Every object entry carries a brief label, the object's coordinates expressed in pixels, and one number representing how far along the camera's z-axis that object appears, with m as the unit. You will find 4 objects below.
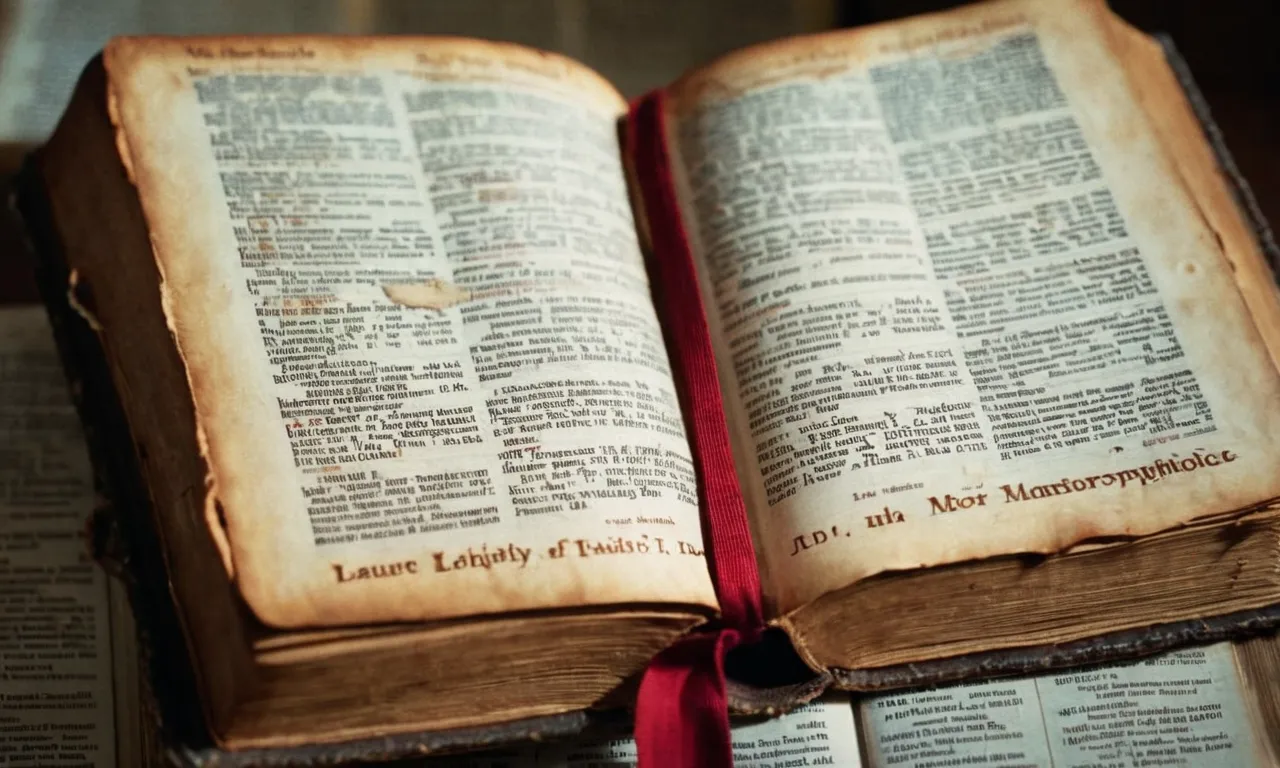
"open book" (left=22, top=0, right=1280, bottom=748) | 0.61
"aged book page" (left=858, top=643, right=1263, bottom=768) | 0.69
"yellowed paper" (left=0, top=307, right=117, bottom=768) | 0.72
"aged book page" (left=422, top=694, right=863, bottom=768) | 0.68
